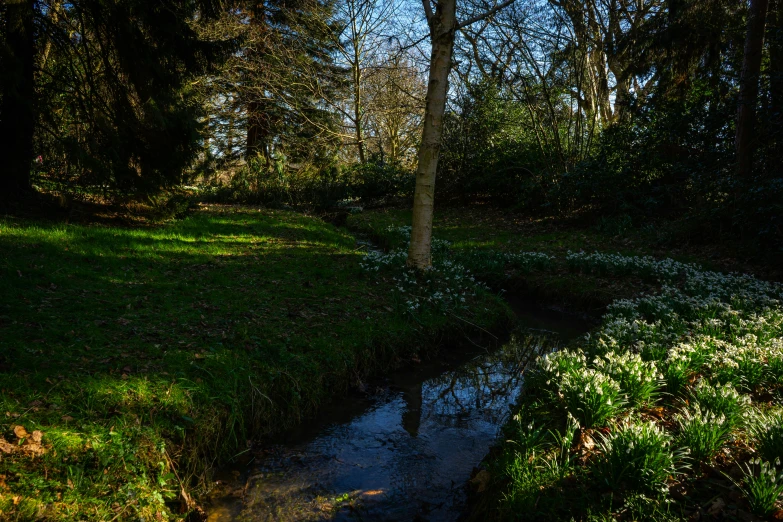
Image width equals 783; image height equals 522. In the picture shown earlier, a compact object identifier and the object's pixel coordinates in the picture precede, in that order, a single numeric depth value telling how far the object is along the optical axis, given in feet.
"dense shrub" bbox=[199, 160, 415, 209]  63.98
